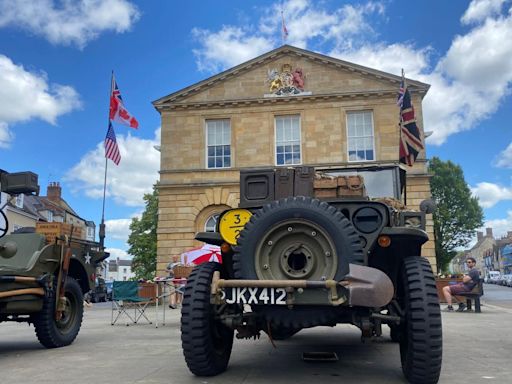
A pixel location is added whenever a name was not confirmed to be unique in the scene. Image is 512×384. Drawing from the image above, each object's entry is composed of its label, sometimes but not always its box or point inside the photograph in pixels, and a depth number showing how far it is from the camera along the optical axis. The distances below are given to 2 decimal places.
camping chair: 11.52
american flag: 20.09
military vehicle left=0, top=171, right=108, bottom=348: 6.40
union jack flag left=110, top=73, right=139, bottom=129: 20.98
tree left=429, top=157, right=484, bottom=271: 44.22
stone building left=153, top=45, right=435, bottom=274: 24.85
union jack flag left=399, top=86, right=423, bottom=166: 14.89
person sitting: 13.81
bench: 13.69
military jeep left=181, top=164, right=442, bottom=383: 4.10
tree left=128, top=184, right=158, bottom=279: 43.28
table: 10.34
